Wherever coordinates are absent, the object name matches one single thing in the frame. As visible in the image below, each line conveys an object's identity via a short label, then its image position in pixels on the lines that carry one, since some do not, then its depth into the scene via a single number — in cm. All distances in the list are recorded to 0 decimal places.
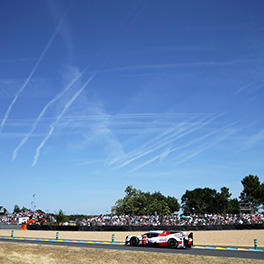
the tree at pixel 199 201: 11866
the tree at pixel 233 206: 11606
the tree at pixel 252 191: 10681
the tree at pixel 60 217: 5992
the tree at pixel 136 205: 8644
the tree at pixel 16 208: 13900
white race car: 2309
